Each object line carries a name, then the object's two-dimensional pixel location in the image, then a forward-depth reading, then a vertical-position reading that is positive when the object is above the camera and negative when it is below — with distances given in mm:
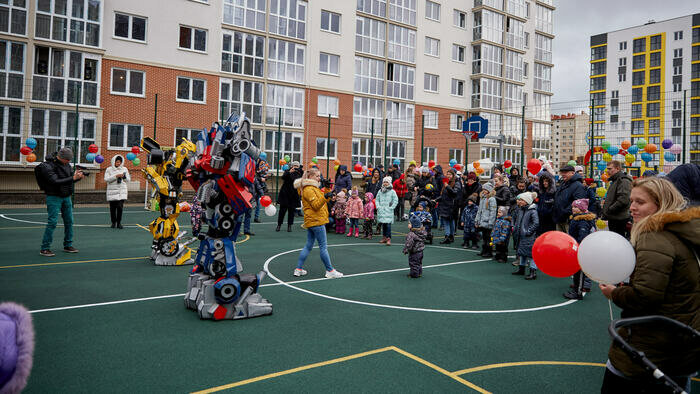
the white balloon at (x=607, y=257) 2934 -258
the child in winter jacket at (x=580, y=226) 7730 -150
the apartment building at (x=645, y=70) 68688 +24887
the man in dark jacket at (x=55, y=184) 9352 +278
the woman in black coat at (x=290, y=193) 14234 +426
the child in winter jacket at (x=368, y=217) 14172 -256
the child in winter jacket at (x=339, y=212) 14836 -130
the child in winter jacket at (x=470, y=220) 12538 -186
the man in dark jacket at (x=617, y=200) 7531 +323
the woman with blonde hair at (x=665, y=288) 2711 -413
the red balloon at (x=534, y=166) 12594 +1398
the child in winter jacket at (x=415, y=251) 8766 -784
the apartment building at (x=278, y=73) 22875 +8617
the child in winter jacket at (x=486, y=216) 11219 -59
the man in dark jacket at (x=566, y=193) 8312 +449
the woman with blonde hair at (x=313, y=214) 8328 -131
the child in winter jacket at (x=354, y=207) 14305 +56
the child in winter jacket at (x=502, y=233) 10352 -420
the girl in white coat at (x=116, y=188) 13750 +367
